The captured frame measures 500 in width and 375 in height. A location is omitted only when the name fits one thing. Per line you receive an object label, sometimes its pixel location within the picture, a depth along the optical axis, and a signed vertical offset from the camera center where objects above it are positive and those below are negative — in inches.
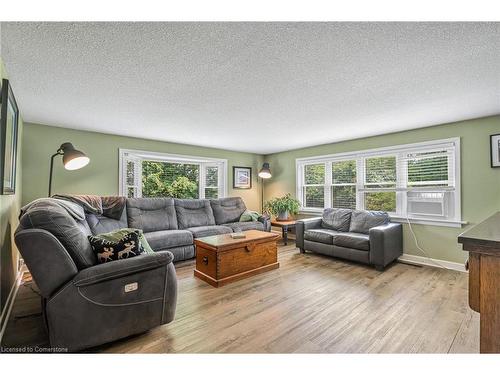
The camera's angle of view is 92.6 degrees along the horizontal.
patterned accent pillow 71.5 -17.9
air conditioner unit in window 138.4 -8.1
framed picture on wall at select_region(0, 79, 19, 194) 69.6 +17.0
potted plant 202.8 -14.5
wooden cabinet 32.5 -12.9
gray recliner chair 59.0 -25.6
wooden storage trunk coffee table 111.3 -33.6
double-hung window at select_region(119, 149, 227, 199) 170.6 +11.7
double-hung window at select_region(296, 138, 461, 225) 136.8 +6.1
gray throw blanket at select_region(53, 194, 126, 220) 119.7 -8.1
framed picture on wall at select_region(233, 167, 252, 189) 226.7 +11.9
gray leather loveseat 130.4 -28.1
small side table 189.6 -27.9
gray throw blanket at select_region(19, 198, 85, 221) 75.3 -6.6
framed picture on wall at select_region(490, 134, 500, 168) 119.3 +20.2
